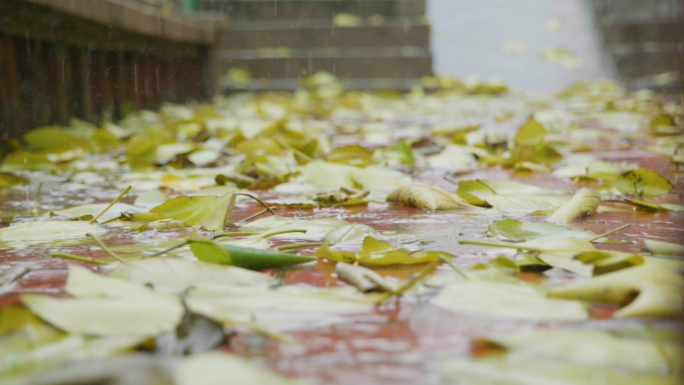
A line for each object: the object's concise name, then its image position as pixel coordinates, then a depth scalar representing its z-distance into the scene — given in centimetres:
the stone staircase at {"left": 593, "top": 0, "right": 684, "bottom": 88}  662
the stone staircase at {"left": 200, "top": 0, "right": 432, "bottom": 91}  603
